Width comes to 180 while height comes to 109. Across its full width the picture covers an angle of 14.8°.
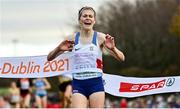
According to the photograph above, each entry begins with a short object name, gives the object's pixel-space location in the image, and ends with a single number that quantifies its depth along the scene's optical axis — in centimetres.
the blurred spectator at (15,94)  2456
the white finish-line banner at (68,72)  1175
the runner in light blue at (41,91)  2202
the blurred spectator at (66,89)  2010
